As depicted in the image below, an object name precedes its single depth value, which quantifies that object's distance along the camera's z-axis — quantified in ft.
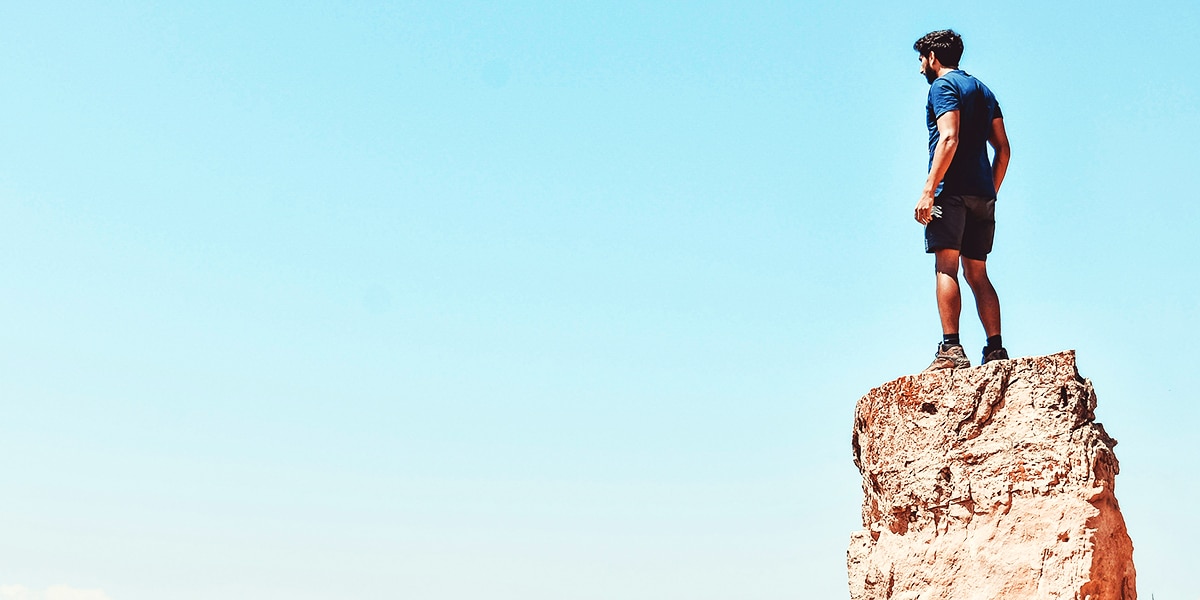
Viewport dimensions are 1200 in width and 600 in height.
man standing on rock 22.24
